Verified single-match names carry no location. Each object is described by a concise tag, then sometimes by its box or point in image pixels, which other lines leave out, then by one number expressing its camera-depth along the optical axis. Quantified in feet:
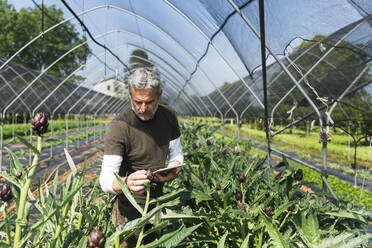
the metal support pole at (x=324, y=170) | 6.27
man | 4.28
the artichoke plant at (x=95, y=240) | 2.32
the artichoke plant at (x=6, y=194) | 3.08
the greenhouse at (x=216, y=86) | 3.65
